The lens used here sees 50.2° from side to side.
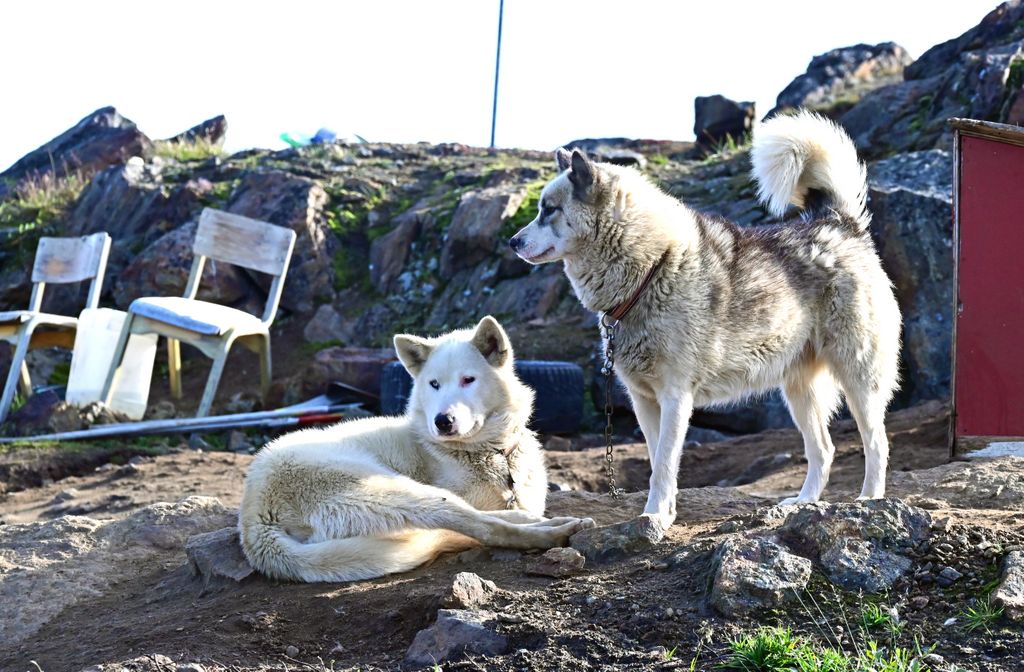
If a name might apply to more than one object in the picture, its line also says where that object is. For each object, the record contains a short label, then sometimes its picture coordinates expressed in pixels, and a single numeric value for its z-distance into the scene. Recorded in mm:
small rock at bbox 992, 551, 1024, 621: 3146
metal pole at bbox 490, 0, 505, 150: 20672
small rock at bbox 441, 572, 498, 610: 3602
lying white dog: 4305
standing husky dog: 4801
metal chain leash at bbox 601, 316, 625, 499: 4852
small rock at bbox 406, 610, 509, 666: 3299
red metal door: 6219
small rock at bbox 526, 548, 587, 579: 3900
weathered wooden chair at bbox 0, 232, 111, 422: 11070
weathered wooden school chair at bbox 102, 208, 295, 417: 10227
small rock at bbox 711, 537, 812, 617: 3328
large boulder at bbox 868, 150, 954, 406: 8422
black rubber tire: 8664
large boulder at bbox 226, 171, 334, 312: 13141
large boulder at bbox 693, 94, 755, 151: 15234
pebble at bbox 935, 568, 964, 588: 3402
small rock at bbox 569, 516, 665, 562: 3996
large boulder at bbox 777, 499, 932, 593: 3465
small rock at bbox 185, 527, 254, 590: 4520
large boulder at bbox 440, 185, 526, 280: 12227
